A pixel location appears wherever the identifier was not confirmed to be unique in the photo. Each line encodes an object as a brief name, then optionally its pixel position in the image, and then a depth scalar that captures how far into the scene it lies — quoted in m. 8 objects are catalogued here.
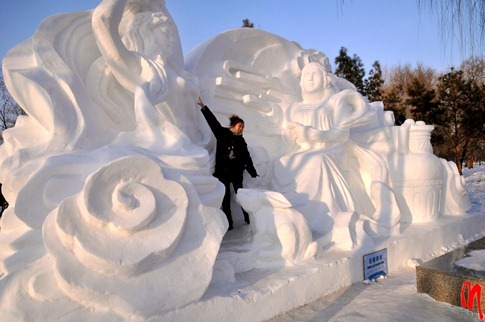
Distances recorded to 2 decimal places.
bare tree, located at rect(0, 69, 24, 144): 13.15
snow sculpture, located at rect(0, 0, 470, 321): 2.00
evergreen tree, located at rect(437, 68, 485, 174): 16.20
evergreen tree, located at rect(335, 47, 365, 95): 19.38
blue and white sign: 3.27
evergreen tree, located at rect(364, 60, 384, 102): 19.28
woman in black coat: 3.46
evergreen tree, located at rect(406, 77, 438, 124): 17.06
